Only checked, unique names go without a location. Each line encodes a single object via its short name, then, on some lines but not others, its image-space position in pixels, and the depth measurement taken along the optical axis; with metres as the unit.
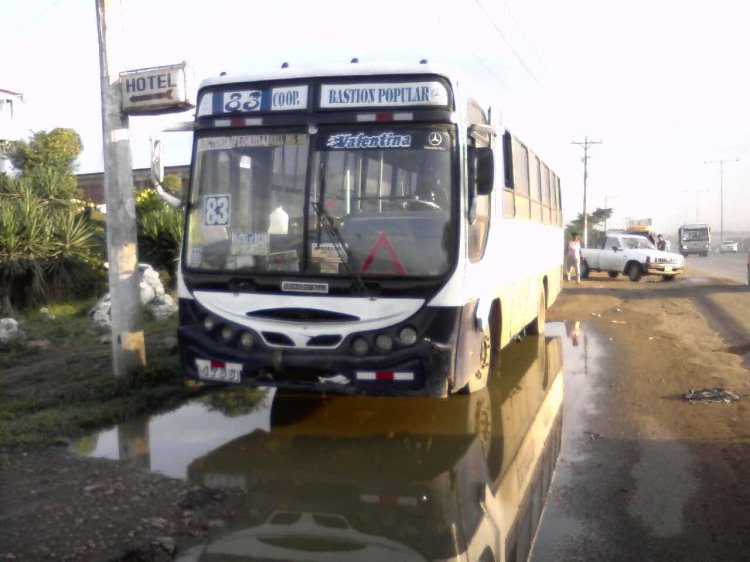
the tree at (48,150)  33.44
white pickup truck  28.09
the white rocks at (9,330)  12.12
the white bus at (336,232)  6.75
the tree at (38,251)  15.02
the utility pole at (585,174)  58.90
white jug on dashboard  7.10
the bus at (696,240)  64.06
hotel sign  8.40
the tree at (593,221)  67.00
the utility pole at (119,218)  8.84
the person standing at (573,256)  26.67
